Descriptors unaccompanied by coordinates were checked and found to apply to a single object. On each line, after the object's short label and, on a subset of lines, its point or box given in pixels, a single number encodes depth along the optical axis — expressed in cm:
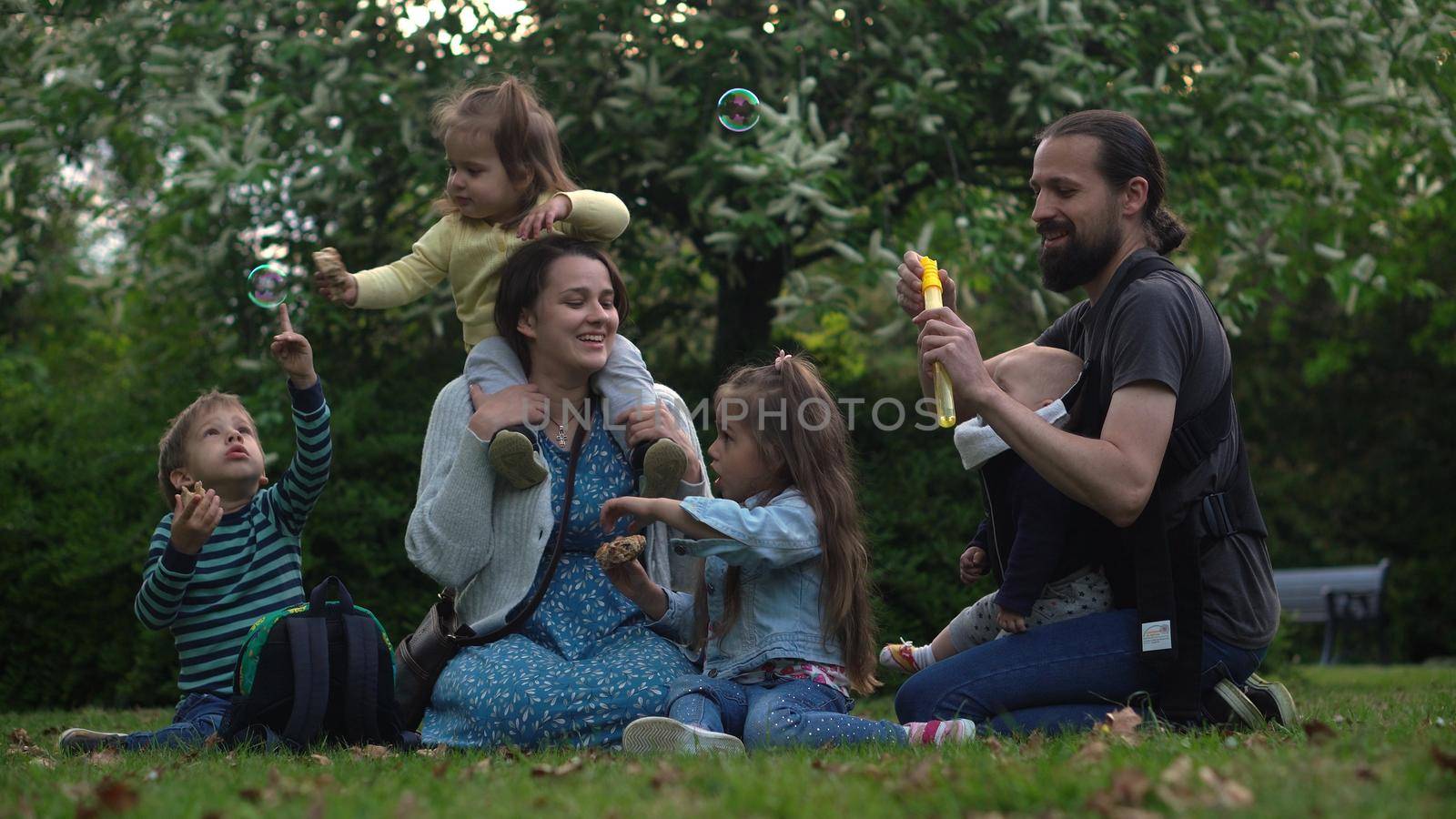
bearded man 398
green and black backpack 448
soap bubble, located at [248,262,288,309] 527
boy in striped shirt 500
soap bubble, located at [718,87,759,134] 611
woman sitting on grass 444
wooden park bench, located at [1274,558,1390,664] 1449
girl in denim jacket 416
